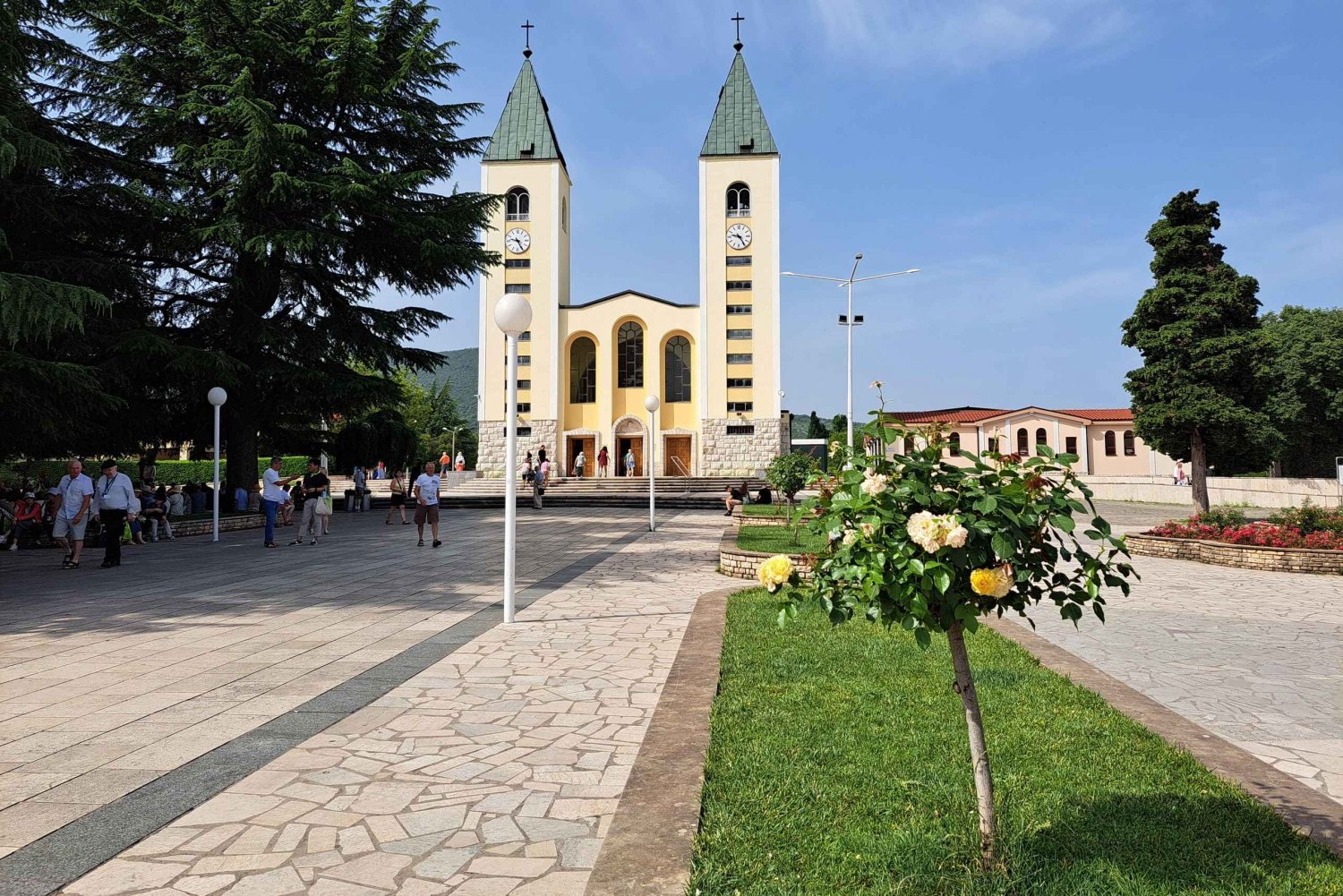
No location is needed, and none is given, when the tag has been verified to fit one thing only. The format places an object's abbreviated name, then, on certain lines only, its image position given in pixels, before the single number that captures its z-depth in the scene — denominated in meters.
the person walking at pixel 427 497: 15.85
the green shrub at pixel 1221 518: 14.05
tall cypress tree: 20.88
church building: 45.56
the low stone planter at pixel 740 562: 10.72
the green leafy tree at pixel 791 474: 15.17
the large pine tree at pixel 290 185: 20.16
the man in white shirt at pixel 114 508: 12.28
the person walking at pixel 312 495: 16.83
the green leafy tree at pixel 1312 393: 43.22
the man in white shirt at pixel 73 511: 12.24
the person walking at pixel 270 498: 15.73
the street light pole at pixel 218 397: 17.75
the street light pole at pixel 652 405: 19.69
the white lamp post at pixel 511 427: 7.81
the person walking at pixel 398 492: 23.62
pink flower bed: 12.17
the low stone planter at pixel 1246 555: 11.81
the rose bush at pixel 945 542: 2.37
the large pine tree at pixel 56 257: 11.77
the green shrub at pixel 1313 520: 12.85
